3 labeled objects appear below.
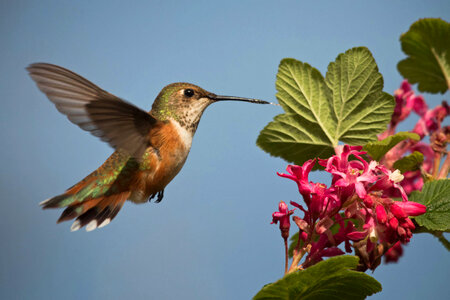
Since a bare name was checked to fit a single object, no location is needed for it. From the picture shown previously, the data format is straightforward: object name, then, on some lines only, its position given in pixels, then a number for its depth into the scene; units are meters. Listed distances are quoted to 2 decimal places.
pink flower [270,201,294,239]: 1.86
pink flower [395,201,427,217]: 1.85
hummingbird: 1.87
